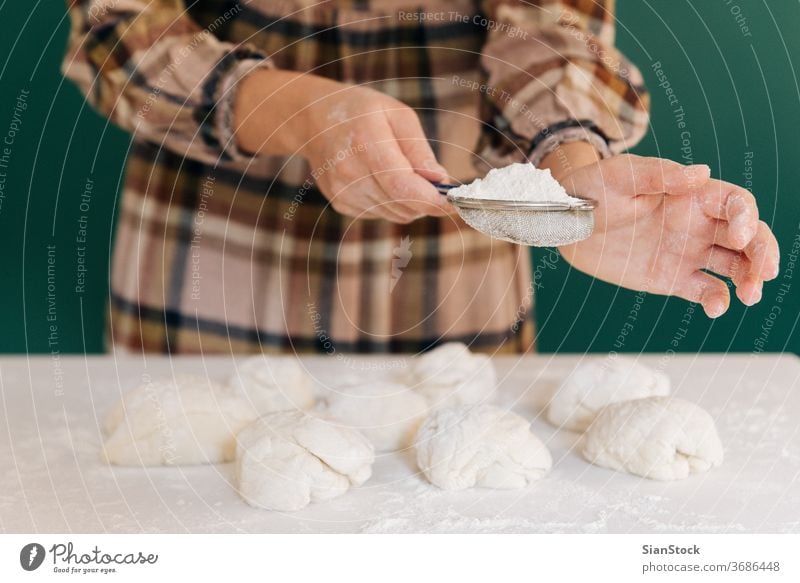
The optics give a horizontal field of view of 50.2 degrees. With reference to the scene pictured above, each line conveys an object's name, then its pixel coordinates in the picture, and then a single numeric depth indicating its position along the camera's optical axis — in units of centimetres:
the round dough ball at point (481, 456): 75
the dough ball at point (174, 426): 78
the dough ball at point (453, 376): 92
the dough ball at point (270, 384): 89
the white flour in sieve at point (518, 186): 71
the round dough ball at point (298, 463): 72
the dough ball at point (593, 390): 88
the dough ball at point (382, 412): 83
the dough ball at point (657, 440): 76
